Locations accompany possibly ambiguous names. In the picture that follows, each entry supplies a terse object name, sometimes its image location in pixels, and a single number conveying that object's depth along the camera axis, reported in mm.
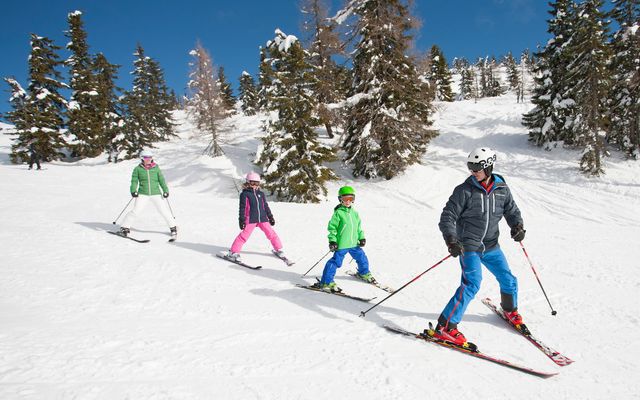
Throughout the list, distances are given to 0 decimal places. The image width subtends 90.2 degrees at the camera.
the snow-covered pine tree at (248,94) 61750
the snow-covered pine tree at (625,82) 21438
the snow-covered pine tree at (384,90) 17953
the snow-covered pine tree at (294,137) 16938
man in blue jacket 3803
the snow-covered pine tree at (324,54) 18453
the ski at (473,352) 3251
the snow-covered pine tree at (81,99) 29703
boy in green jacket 5311
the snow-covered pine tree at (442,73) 47344
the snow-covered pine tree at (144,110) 29750
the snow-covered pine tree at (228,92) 62062
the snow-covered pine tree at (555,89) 23078
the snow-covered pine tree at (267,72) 17719
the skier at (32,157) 22862
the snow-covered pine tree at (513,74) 80250
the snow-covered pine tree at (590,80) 19719
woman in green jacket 8077
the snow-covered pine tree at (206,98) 26359
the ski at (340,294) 5102
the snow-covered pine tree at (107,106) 29344
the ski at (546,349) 3453
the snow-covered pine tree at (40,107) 26962
